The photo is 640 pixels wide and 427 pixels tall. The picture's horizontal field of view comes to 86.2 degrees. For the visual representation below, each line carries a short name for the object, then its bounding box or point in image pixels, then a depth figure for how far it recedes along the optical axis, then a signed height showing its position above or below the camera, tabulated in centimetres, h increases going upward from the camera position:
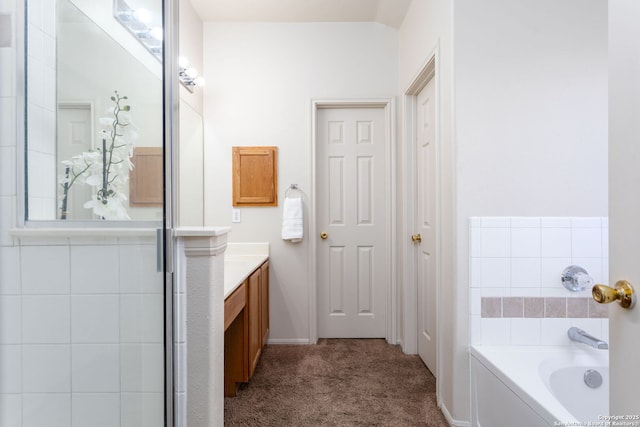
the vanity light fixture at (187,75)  240 +98
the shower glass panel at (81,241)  92 -8
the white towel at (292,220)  277 -6
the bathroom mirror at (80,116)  92 +27
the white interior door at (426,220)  227 -6
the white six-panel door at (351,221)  295 -8
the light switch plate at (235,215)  286 -2
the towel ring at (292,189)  283 +19
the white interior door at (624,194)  70 +4
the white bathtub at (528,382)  130 -71
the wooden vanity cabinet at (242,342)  201 -78
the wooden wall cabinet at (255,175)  283 +31
